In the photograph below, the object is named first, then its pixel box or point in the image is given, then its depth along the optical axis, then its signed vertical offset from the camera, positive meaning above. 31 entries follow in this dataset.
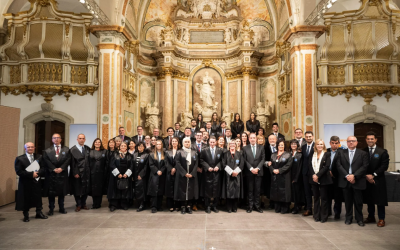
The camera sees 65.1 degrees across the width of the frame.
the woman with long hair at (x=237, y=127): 10.56 +0.43
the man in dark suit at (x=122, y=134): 8.29 +0.16
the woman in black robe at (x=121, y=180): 6.43 -0.83
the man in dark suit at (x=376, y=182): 5.29 -0.73
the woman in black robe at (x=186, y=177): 6.18 -0.73
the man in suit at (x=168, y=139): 7.88 +0.02
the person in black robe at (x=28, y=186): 5.57 -0.82
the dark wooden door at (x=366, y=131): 10.95 +0.30
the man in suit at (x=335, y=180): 5.56 -0.74
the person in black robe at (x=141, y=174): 6.46 -0.71
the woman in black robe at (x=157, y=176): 6.34 -0.74
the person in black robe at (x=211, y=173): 6.32 -0.67
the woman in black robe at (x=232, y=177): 6.25 -0.75
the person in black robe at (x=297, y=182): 6.20 -0.84
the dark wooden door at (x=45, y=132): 11.42 +0.31
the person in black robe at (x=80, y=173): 6.48 -0.69
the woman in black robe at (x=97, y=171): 6.73 -0.67
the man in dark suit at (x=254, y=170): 6.37 -0.61
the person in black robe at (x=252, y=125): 10.64 +0.51
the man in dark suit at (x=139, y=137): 8.34 +0.08
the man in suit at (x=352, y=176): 5.26 -0.61
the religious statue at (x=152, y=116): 13.02 +1.00
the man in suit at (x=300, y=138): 6.66 +0.04
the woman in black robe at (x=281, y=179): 6.20 -0.78
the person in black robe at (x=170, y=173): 6.38 -0.67
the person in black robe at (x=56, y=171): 6.04 -0.60
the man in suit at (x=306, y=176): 6.00 -0.71
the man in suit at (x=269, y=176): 6.68 -0.78
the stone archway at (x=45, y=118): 11.21 +0.80
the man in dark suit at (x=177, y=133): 9.02 +0.20
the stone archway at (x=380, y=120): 10.67 +0.67
